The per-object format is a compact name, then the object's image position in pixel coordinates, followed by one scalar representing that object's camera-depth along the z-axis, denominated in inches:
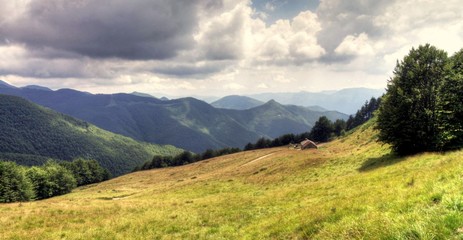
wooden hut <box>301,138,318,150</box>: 3417.6
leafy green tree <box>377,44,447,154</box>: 1210.0
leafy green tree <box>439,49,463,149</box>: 1162.6
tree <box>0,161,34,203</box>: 3138.3
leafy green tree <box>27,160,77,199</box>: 3950.3
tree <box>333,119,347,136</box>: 5794.3
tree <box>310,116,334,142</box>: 5669.3
